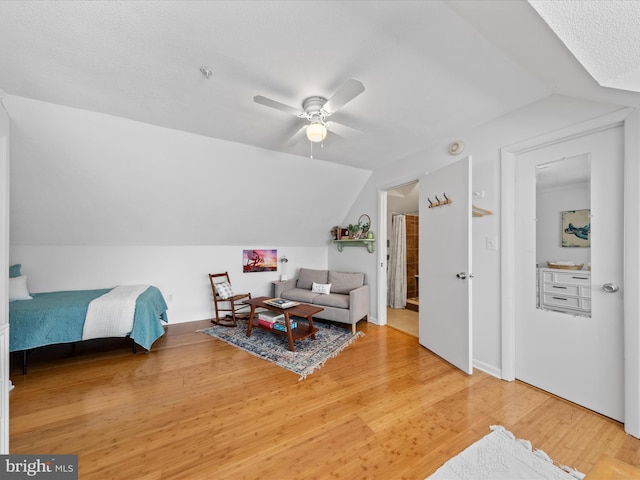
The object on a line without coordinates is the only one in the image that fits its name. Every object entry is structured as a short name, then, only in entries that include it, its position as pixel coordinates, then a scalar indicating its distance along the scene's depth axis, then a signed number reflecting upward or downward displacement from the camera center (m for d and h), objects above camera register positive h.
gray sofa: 3.86 -0.93
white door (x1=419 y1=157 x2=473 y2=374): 2.55 -0.30
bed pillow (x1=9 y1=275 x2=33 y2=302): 2.98 -0.58
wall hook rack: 2.80 +0.40
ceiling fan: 1.72 +0.98
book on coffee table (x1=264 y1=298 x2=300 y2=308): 3.44 -0.88
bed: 2.58 -0.84
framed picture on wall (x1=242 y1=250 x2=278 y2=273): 4.83 -0.42
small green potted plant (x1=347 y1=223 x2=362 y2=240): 4.47 +0.13
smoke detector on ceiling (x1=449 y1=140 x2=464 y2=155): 2.88 +1.01
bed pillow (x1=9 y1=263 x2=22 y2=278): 3.23 -0.39
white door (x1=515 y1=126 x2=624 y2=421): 1.90 -0.55
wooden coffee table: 3.14 -0.99
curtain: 5.33 -0.54
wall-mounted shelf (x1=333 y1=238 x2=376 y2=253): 4.26 -0.10
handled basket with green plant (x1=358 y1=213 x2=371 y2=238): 4.36 +0.26
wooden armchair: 4.14 -1.04
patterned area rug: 2.83 -1.35
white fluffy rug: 1.45 -1.33
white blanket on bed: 2.81 -0.86
